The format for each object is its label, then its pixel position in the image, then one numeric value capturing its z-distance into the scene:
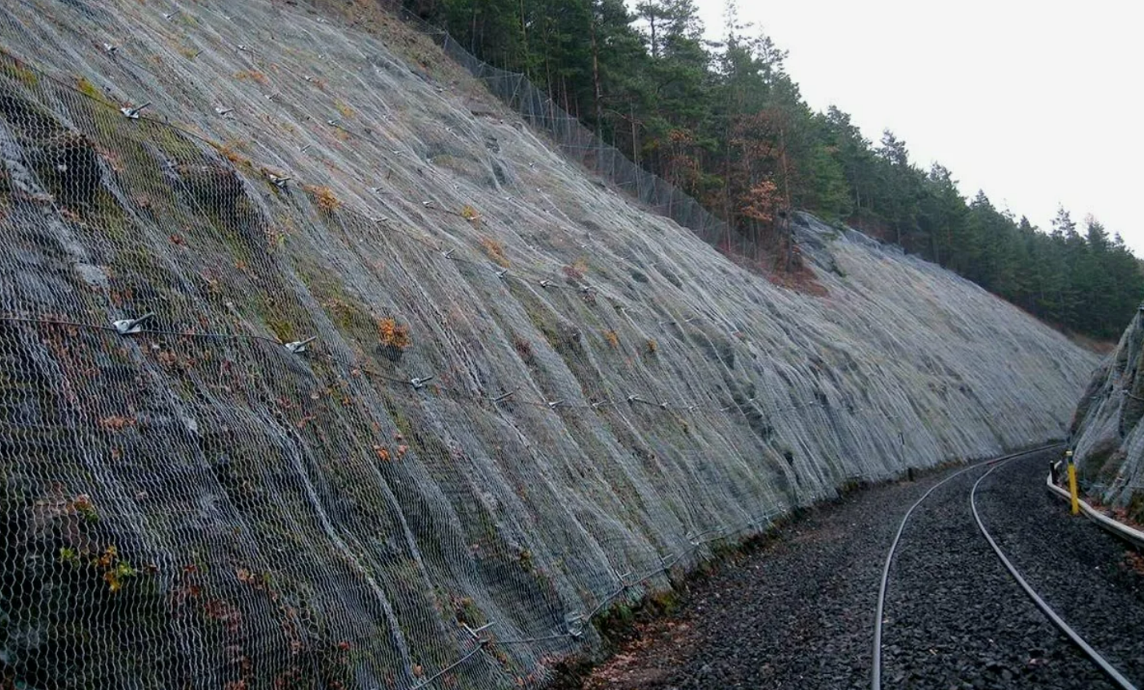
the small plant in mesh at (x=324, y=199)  10.38
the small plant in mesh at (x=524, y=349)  12.20
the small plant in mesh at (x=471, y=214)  16.77
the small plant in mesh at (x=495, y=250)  14.79
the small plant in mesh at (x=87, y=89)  7.93
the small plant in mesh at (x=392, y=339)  9.18
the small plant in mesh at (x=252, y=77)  16.00
